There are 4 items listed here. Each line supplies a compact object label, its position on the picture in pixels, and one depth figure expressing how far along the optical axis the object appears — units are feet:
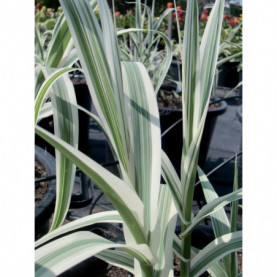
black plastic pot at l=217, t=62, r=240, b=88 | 10.22
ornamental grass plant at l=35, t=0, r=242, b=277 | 0.93
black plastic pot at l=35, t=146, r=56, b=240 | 1.93
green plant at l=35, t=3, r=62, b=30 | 7.88
